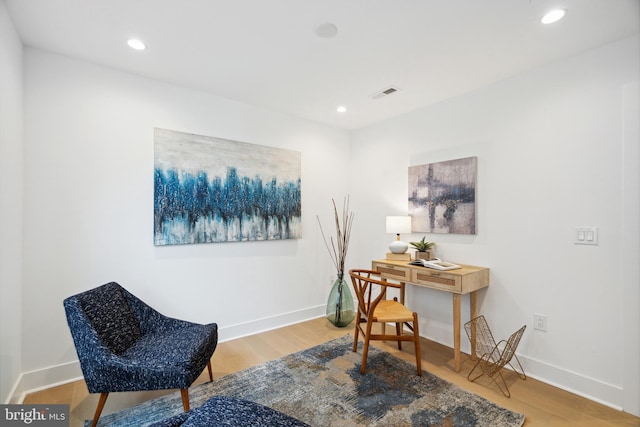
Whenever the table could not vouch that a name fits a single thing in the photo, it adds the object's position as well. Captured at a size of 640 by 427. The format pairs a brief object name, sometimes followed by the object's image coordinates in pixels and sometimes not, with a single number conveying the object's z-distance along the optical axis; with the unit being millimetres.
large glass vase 3523
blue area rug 1885
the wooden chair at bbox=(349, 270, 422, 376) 2406
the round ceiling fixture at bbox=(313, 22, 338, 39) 1947
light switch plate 2172
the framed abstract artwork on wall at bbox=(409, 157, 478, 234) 2875
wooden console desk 2500
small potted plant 3068
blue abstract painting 2760
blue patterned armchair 1713
